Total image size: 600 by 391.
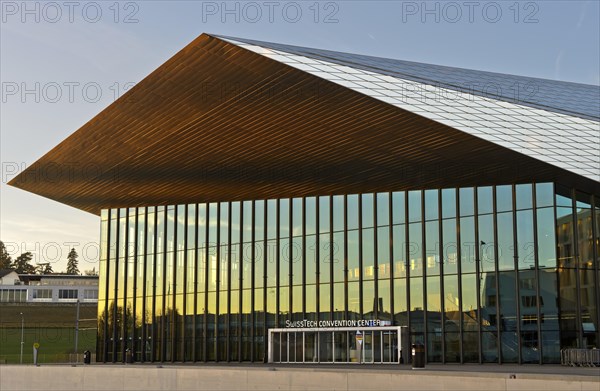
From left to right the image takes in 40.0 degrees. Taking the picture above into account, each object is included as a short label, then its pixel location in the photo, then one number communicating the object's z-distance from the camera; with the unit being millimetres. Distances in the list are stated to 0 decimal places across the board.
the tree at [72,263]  181250
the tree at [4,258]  168125
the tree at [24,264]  169625
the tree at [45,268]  172725
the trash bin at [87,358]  43594
